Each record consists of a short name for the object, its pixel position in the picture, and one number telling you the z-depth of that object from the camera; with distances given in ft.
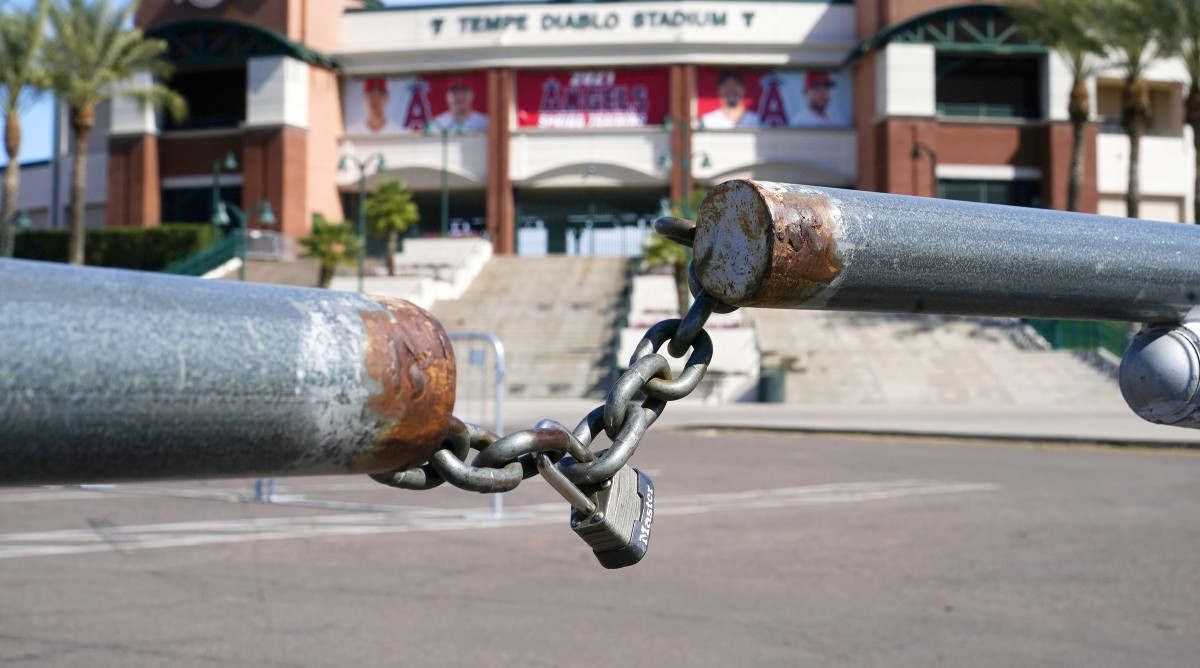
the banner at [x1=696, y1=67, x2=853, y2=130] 175.11
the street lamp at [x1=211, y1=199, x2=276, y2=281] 125.33
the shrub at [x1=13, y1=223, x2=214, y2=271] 162.20
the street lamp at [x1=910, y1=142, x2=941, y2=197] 159.22
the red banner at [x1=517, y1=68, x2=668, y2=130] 175.32
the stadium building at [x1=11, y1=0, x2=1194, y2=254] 167.43
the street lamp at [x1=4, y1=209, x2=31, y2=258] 137.76
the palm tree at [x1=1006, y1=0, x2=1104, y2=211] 124.47
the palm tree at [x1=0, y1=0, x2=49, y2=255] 126.31
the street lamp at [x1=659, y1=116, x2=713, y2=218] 151.94
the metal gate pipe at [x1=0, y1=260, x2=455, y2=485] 2.44
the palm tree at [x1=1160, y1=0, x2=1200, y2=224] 111.14
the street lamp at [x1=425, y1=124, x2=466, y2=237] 170.19
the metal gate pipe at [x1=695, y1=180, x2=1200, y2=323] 3.92
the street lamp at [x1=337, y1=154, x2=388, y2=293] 144.61
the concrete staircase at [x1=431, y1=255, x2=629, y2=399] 107.96
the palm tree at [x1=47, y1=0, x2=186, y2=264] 131.75
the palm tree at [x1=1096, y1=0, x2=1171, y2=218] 114.28
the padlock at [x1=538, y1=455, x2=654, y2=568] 4.14
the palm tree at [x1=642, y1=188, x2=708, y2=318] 117.50
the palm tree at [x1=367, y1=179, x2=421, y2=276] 151.02
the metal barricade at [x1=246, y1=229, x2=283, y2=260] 158.40
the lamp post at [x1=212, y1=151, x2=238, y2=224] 142.00
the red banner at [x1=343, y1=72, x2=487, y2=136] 177.37
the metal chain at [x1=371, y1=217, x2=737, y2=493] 3.62
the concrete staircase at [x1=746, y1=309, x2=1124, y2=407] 101.14
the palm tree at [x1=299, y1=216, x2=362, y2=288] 135.54
